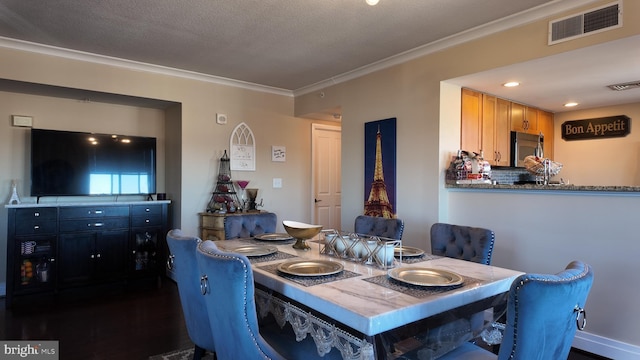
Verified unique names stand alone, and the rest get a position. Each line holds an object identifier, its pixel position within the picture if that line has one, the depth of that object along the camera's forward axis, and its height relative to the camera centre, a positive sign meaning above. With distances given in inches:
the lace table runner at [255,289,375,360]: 47.3 -21.9
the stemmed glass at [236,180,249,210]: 183.6 -1.8
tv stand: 139.6 -26.7
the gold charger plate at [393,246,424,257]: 81.1 -16.0
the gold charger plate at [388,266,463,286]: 59.3 -16.3
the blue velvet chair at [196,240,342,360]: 51.7 -18.2
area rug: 98.6 -47.5
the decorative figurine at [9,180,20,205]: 144.7 -6.8
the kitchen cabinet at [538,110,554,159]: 194.2 +28.8
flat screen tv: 150.1 +7.6
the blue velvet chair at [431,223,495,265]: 86.0 -15.1
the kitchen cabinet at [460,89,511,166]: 143.8 +23.5
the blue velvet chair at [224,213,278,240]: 114.0 -14.2
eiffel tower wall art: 150.2 +5.8
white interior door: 219.6 +4.1
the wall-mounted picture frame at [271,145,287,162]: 200.4 +15.7
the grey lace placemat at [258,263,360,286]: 59.8 -16.4
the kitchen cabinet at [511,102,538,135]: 171.8 +31.2
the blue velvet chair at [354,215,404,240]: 107.7 -13.8
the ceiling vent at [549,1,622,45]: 94.0 +42.8
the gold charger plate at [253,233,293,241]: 101.6 -15.8
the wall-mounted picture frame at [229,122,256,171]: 186.7 +17.1
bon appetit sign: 181.5 +28.4
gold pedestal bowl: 88.3 -12.3
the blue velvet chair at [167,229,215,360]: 72.5 -21.9
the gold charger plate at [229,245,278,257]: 81.8 -16.1
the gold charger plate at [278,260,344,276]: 64.7 -15.9
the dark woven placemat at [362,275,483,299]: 54.7 -16.6
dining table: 47.9 -16.8
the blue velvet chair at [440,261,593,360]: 42.1 -15.6
